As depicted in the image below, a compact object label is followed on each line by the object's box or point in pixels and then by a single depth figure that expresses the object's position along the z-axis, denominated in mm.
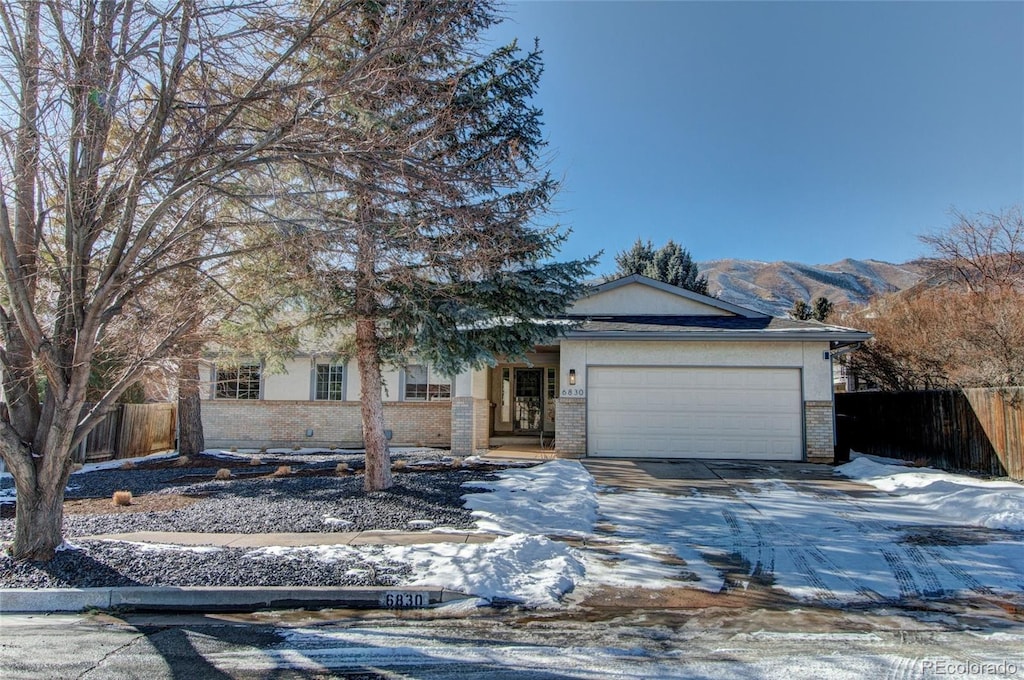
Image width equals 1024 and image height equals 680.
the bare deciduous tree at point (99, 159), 5367
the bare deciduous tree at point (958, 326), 12773
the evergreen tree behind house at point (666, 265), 29391
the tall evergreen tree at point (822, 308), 32062
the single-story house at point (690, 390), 13258
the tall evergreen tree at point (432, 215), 6773
